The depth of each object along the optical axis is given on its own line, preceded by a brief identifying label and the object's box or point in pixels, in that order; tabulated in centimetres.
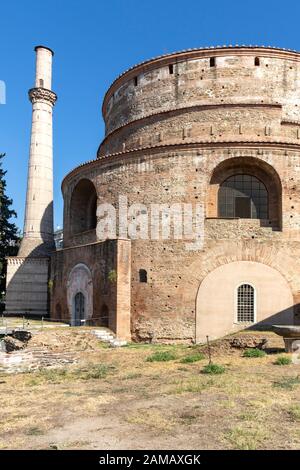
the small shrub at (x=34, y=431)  714
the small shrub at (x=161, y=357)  1430
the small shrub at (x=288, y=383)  1003
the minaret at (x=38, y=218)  2759
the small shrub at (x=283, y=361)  1268
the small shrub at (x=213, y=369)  1184
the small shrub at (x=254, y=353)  1390
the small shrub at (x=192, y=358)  1377
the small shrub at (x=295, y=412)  772
